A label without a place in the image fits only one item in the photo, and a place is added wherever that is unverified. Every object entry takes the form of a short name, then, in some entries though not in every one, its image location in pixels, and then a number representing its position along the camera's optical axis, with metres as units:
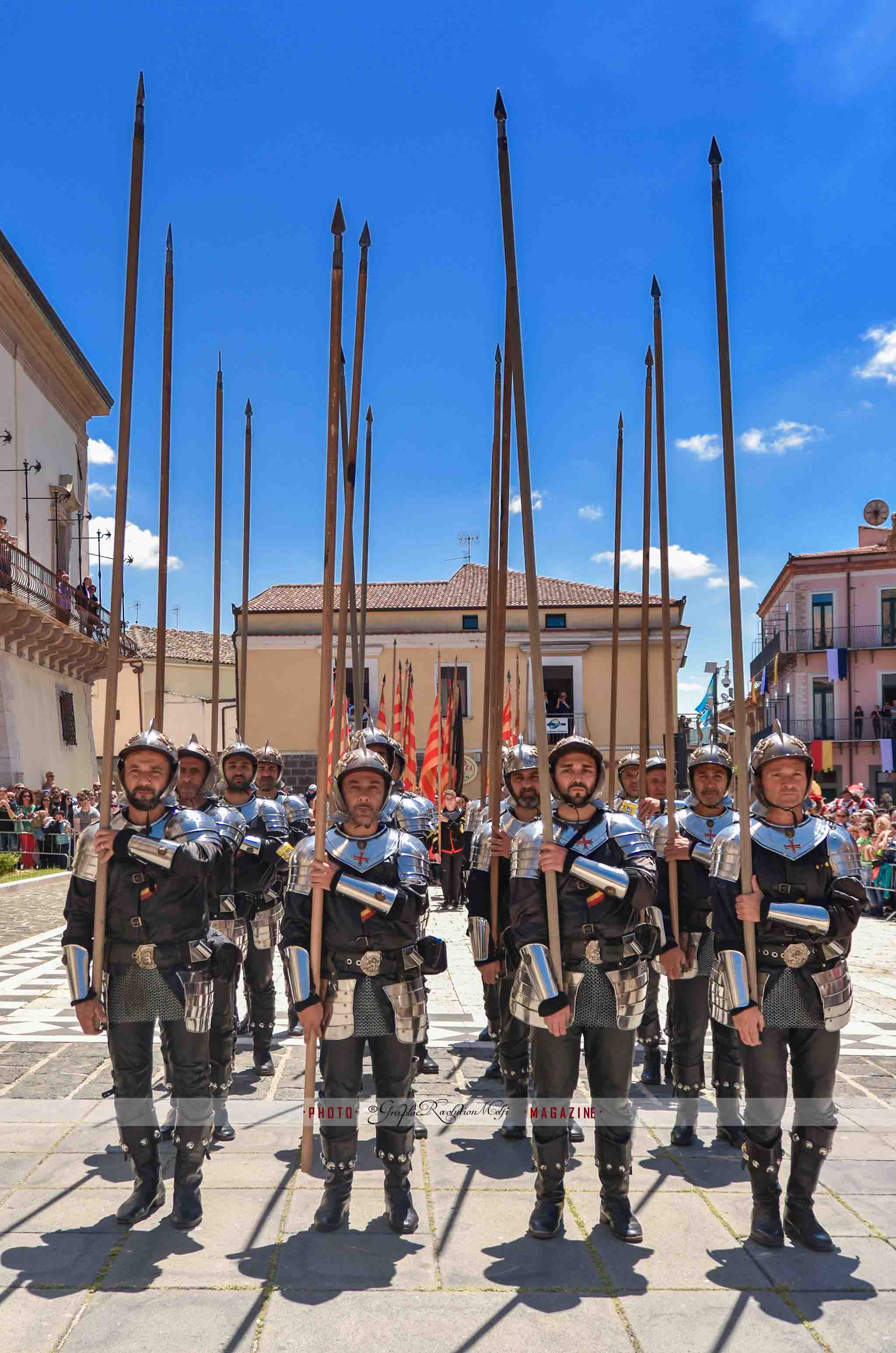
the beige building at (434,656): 38.53
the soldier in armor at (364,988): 4.47
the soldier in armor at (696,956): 5.52
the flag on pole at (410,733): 18.03
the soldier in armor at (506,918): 5.74
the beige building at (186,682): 46.12
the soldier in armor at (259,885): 6.70
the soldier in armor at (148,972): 4.51
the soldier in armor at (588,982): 4.40
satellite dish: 41.50
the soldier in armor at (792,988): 4.32
